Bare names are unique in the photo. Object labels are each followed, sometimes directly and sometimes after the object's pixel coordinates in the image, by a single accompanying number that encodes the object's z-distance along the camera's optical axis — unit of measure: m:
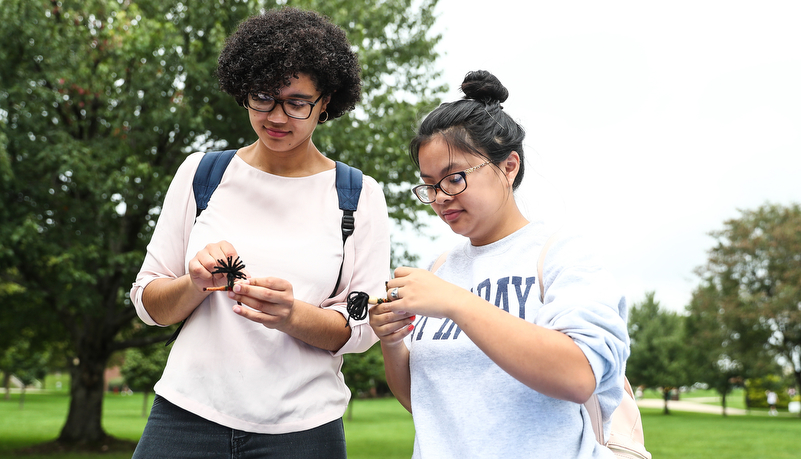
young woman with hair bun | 1.72
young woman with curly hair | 2.09
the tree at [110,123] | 11.03
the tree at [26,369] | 39.92
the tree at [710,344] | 38.09
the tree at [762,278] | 35.58
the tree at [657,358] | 43.94
